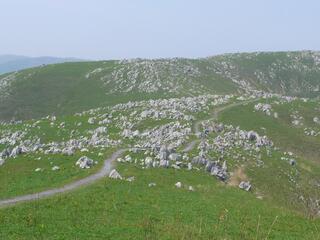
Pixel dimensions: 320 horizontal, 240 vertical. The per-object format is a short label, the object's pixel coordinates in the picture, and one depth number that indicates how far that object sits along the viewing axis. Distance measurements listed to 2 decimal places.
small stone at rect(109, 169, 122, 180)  50.84
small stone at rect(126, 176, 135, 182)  49.97
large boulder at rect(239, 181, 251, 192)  57.22
